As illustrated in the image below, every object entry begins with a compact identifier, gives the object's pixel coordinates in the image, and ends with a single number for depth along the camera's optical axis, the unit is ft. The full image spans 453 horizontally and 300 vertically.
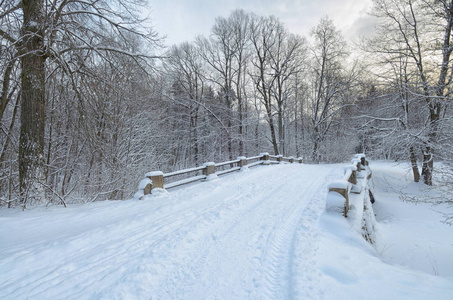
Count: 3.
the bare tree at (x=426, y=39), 26.03
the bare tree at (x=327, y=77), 60.75
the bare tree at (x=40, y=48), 13.92
